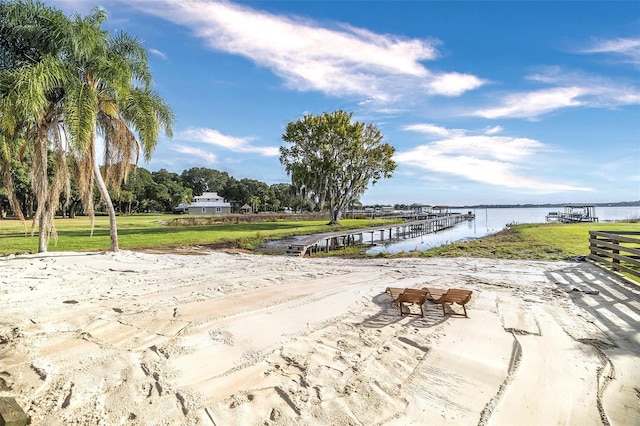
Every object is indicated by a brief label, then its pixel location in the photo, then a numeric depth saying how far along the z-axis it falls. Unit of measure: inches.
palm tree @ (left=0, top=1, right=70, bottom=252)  434.3
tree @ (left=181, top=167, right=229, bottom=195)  4559.8
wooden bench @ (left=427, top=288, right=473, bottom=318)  268.4
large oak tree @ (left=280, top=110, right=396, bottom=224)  1526.8
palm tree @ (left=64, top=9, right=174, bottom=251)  475.5
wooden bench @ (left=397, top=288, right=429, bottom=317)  267.4
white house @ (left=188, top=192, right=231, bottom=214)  2854.3
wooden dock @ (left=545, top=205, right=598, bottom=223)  1973.1
